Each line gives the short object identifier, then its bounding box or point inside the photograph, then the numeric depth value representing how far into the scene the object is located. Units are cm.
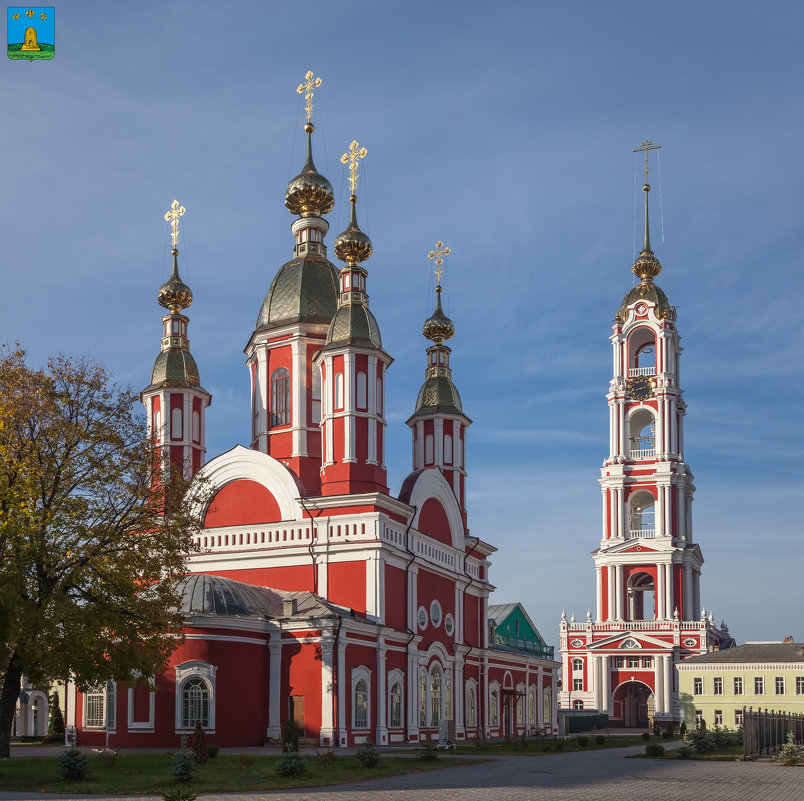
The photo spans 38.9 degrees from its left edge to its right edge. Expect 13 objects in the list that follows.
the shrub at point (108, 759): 2401
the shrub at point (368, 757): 2423
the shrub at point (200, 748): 2577
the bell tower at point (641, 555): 7088
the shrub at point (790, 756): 2697
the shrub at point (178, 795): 1502
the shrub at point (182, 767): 2085
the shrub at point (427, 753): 2673
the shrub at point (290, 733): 3161
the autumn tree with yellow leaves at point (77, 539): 2419
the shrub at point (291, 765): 2205
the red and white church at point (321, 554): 3378
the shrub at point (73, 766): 2117
